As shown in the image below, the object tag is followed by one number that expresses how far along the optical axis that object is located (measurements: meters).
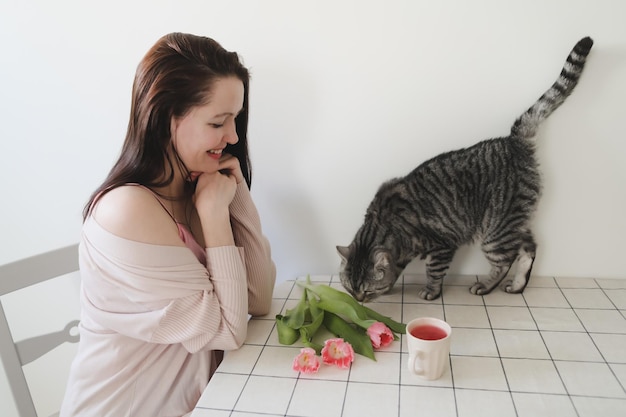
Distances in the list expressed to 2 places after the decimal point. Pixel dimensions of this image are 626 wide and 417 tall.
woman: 0.98
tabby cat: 1.24
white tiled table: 0.85
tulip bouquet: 1.00
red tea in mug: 0.96
